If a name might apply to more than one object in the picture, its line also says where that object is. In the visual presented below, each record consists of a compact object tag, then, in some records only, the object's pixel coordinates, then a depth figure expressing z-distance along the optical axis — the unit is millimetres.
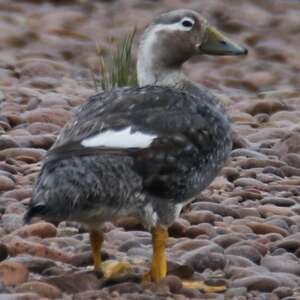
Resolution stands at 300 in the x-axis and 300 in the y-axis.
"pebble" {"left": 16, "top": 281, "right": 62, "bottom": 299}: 12570
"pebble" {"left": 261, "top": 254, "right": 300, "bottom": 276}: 13955
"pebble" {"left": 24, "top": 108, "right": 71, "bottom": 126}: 19953
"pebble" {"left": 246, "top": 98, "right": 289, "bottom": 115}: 22312
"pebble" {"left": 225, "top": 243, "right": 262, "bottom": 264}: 14344
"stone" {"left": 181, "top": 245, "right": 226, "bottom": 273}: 14094
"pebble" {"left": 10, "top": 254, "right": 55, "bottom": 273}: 13523
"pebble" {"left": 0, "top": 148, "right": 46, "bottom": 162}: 17953
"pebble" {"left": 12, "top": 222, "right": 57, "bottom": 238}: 14742
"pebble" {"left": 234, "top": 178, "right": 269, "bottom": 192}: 17469
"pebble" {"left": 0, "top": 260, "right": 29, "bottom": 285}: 12898
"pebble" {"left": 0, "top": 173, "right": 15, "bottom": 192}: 16516
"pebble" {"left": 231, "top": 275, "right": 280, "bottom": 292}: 13289
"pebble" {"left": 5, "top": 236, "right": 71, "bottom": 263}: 13945
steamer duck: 12852
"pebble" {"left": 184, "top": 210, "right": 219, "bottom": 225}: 15734
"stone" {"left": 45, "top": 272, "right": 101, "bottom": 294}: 12937
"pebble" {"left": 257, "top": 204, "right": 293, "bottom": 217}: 16172
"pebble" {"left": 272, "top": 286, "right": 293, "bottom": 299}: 13133
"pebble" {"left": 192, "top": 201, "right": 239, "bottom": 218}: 16109
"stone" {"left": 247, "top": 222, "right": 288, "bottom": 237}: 15344
